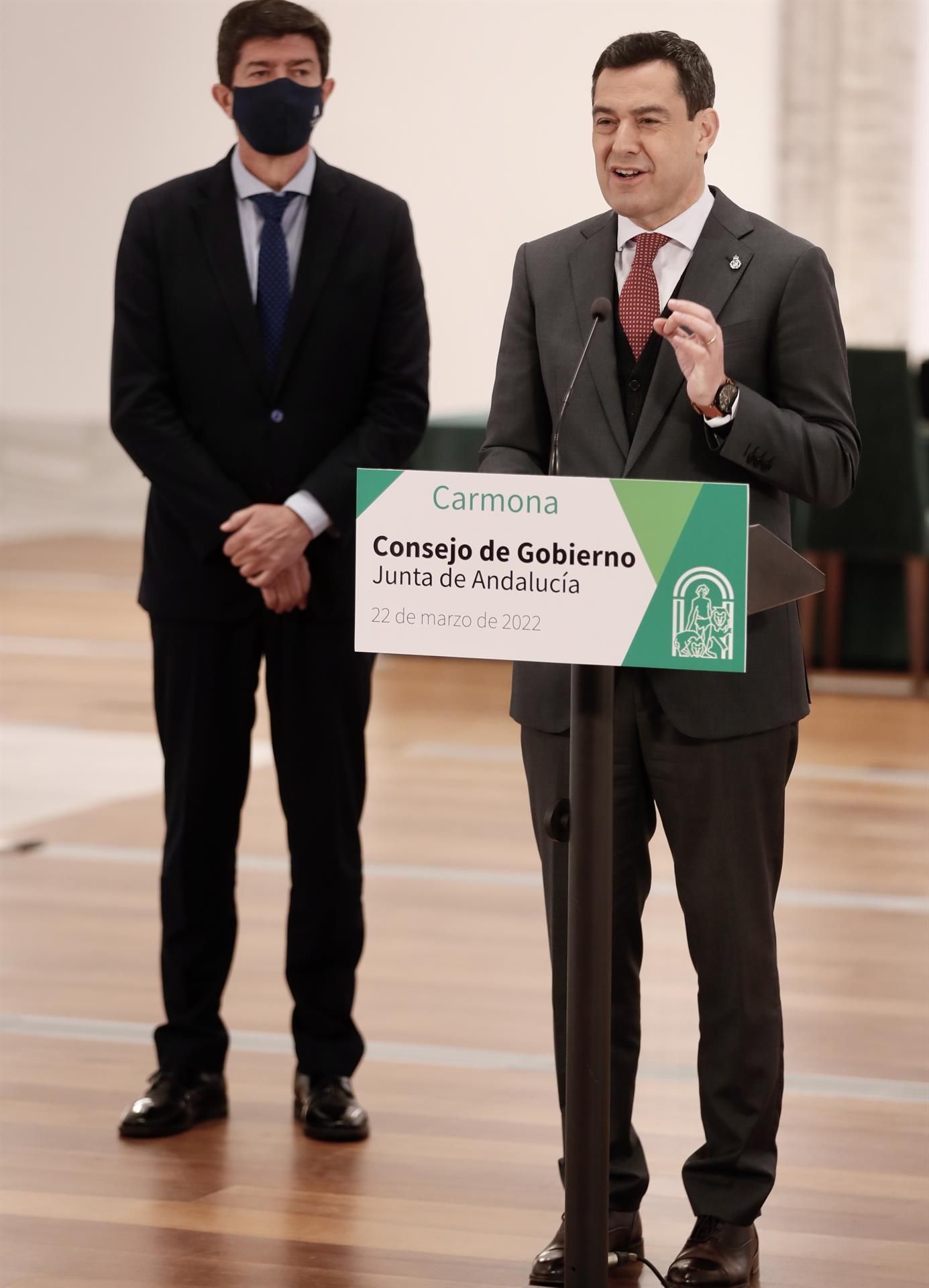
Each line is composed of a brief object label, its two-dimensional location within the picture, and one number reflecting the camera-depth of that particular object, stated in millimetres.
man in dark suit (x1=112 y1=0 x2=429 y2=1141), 6062
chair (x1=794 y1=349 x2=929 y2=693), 14461
